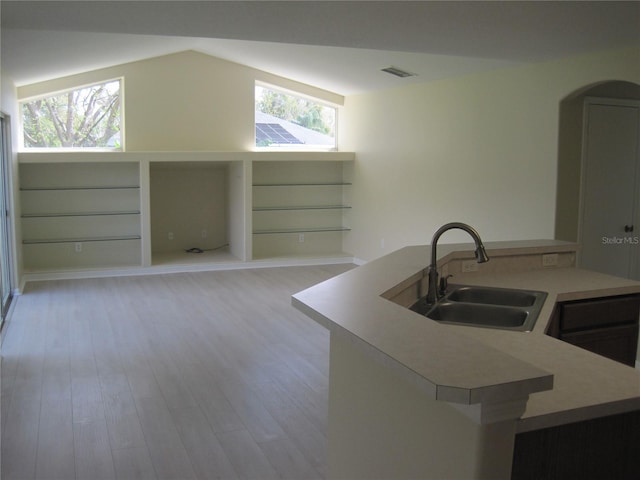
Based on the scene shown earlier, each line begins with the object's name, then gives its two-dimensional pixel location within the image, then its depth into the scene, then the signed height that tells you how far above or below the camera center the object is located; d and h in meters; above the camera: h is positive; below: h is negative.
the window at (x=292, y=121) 8.80 +0.88
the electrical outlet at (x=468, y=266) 3.38 -0.45
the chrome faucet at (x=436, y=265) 2.57 -0.37
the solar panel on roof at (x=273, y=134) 8.80 +0.68
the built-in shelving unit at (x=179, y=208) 7.80 -0.39
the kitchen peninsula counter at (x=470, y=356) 1.37 -0.43
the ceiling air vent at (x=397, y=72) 6.77 +1.24
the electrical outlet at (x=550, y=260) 3.57 -0.43
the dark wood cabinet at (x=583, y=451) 1.57 -0.70
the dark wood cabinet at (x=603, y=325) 2.87 -0.66
